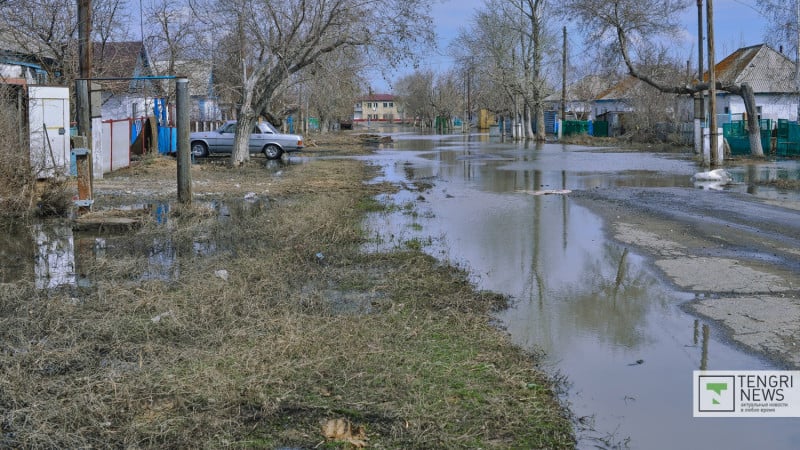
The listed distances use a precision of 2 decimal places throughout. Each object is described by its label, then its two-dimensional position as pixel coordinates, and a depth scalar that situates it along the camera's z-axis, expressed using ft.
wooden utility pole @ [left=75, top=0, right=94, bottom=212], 40.73
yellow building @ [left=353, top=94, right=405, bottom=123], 593.83
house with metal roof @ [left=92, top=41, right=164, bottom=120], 88.48
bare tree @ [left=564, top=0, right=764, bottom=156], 108.78
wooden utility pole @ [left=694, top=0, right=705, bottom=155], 101.53
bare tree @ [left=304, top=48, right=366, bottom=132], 81.20
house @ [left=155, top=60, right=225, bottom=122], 111.86
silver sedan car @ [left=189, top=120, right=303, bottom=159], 100.78
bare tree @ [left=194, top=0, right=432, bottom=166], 75.72
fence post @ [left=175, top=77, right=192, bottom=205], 43.91
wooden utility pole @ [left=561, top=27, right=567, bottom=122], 181.65
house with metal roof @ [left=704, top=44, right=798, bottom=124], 163.94
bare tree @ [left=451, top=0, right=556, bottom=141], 178.29
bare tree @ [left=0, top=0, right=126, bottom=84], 71.15
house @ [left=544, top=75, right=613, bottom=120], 230.68
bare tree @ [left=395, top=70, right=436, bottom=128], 373.61
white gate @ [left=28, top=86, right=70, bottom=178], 52.60
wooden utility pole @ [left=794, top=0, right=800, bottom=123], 101.13
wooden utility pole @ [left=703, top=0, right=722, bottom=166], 79.71
